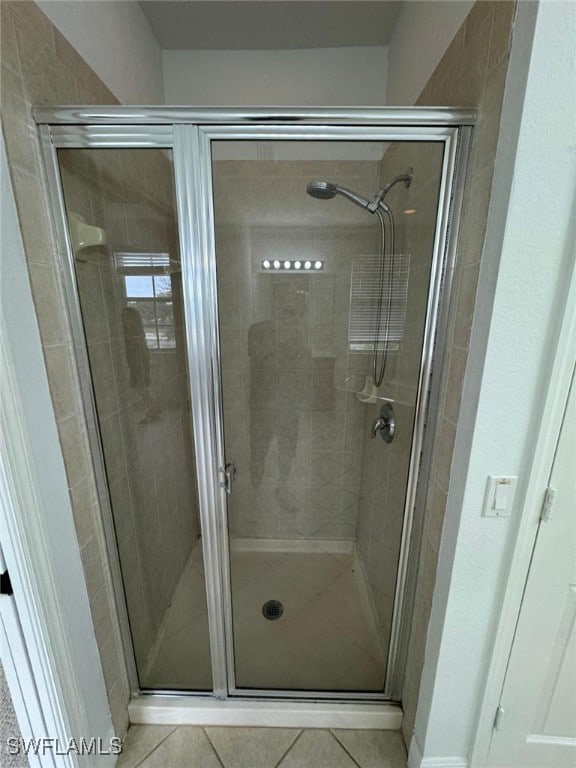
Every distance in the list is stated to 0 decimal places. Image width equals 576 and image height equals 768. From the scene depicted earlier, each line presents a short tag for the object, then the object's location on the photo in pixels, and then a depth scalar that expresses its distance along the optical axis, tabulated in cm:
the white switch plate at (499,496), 81
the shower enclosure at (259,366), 88
